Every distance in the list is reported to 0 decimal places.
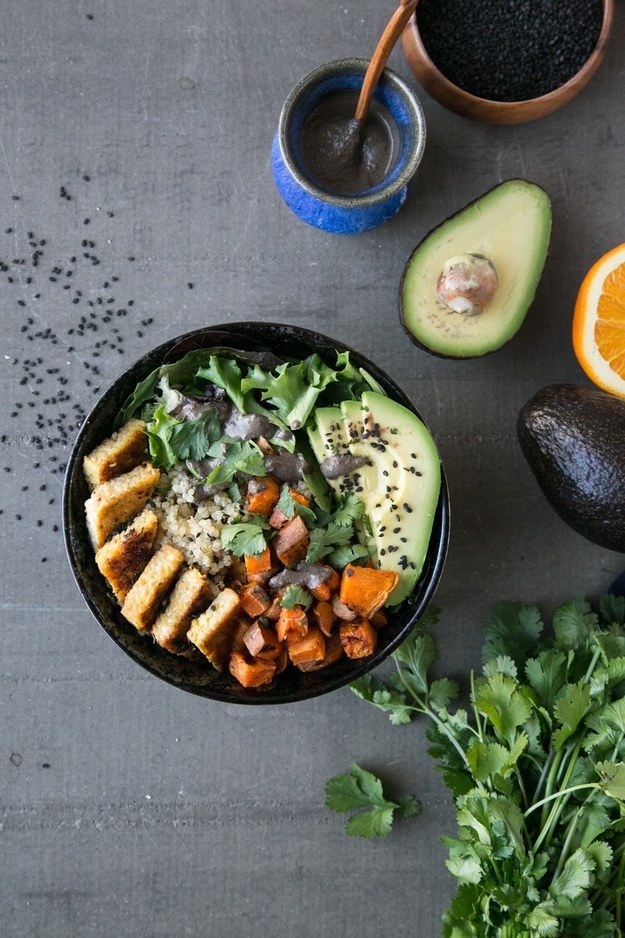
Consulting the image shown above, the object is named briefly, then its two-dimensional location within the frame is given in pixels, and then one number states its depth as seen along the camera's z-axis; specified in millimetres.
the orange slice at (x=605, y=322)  776
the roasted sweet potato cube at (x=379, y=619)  725
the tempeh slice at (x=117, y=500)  714
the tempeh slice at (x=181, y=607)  712
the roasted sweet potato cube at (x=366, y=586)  702
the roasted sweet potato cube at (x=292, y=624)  705
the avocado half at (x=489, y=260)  763
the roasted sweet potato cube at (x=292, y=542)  710
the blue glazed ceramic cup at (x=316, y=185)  757
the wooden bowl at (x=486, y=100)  778
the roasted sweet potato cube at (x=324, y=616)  714
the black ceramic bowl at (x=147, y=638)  718
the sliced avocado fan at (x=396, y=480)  709
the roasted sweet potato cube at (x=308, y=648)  711
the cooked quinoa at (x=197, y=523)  723
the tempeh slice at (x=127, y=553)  712
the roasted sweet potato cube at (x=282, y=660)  722
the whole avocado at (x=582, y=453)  740
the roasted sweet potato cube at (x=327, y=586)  710
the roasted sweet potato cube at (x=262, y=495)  718
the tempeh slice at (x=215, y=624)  704
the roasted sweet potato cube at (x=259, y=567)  715
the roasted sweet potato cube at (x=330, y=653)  723
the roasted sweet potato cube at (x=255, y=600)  713
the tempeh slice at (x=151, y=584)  710
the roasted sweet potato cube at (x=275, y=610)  715
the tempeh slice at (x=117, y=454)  721
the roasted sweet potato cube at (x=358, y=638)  715
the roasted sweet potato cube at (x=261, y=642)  708
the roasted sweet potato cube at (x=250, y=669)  712
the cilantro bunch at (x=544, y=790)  708
